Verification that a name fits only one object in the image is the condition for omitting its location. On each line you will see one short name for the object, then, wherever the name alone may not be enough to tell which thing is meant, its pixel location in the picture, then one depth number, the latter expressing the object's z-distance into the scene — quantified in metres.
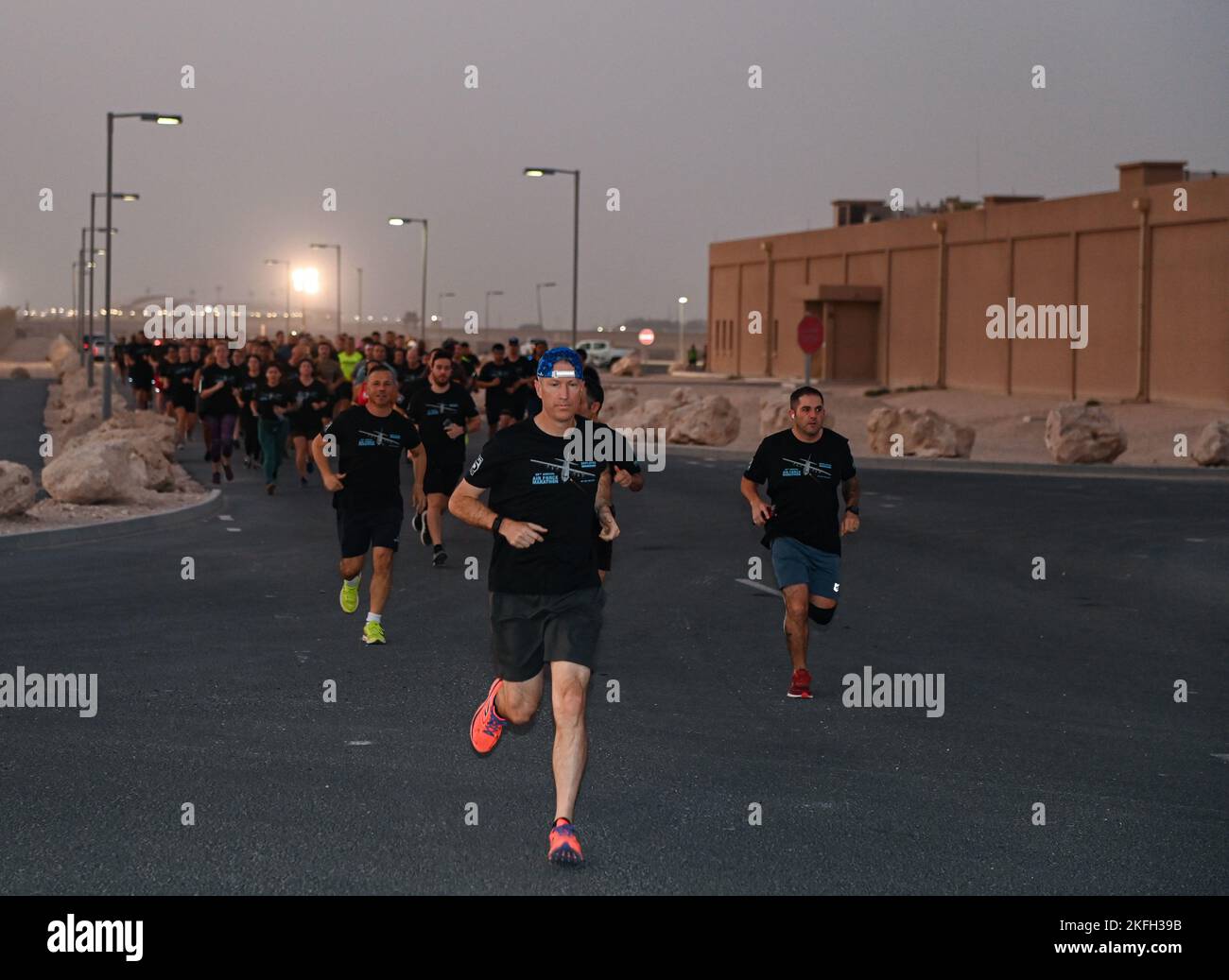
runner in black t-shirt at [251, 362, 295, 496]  23.17
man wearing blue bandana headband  6.90
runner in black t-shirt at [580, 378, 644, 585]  8.46
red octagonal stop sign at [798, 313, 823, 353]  40.88
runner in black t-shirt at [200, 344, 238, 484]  24.35
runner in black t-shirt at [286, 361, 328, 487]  23.11
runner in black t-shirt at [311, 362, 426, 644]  11.84
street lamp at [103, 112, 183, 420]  32.91
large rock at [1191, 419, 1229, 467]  28.80
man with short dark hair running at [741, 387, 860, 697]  10.02
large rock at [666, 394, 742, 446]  37.34
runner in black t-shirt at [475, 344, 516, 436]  24.23
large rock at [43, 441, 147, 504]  19.92
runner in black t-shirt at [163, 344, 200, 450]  30.69
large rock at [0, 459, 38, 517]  17.83
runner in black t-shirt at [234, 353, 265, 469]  23.83
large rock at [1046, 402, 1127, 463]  30.64
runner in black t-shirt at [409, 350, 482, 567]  15.59
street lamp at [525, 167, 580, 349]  45.78
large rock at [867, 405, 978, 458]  32.53
